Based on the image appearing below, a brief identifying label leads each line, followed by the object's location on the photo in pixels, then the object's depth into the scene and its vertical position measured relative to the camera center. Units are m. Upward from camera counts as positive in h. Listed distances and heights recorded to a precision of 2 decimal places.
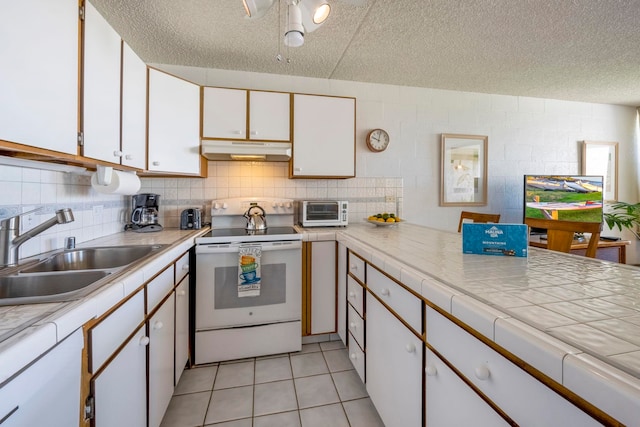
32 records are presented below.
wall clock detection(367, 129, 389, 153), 2.94 +0.74
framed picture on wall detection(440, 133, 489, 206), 3.17 +0.46
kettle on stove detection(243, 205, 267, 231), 2.35 -0.10
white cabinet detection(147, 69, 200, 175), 1.98 +0.63
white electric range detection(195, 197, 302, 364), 1.98 -0.63
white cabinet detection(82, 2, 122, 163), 1.25 +0.58
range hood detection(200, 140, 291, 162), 2.21 +0.48
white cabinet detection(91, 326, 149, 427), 0.88 -0.64
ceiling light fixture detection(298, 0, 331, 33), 1.32 +0.96
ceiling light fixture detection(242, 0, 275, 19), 1.25 +0.92
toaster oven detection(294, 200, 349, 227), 2.52 -0.03
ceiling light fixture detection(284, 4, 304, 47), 1.36 +0.90
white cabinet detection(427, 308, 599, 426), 0.53 -0.39
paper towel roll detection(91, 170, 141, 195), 1.62 +0.14
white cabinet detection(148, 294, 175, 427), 1.28 -0.76
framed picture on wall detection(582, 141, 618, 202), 3.55 +0.62
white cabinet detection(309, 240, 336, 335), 2.21 -0.60
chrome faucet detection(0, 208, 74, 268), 1.12 -0.11
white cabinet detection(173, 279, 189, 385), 1.67 -0.76
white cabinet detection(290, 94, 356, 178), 2.44 +0.65
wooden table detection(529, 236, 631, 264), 3.01 -0.42
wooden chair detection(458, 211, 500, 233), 2.50 -0.07
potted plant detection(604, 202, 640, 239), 3.41 -0.06
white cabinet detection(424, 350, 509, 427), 0.73 -0.56
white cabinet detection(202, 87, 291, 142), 2.29 +0.79
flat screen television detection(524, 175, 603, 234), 3.19 +0.16
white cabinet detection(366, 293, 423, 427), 1.06 -0.70
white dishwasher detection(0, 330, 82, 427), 0.54 -0.41
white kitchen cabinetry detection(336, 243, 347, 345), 2.08 -0.62
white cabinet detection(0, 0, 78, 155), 0.87 +0.47
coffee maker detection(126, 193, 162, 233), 2.25 -0.04
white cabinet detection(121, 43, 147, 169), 1.62 +0.61
